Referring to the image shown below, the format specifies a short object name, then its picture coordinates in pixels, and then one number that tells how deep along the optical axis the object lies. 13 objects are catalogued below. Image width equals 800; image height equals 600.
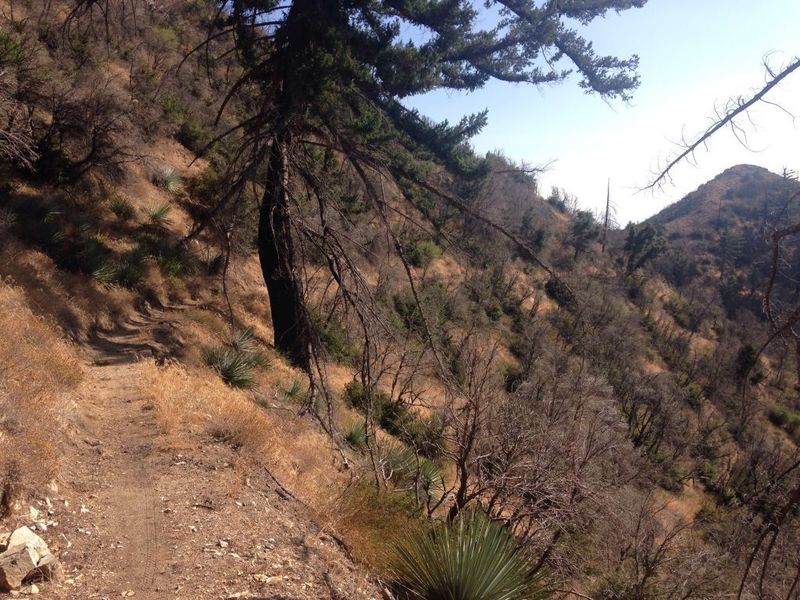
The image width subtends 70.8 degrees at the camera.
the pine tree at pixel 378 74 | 7.57
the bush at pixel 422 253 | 24.30
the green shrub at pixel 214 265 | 14.52
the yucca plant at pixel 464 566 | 3.92
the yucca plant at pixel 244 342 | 10.49
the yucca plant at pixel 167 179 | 16.27
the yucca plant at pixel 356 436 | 9.37
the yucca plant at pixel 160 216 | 14.29
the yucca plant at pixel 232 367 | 9.16
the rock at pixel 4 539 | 3.24
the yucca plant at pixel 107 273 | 10.66
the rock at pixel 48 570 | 3.27
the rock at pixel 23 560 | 3.08
